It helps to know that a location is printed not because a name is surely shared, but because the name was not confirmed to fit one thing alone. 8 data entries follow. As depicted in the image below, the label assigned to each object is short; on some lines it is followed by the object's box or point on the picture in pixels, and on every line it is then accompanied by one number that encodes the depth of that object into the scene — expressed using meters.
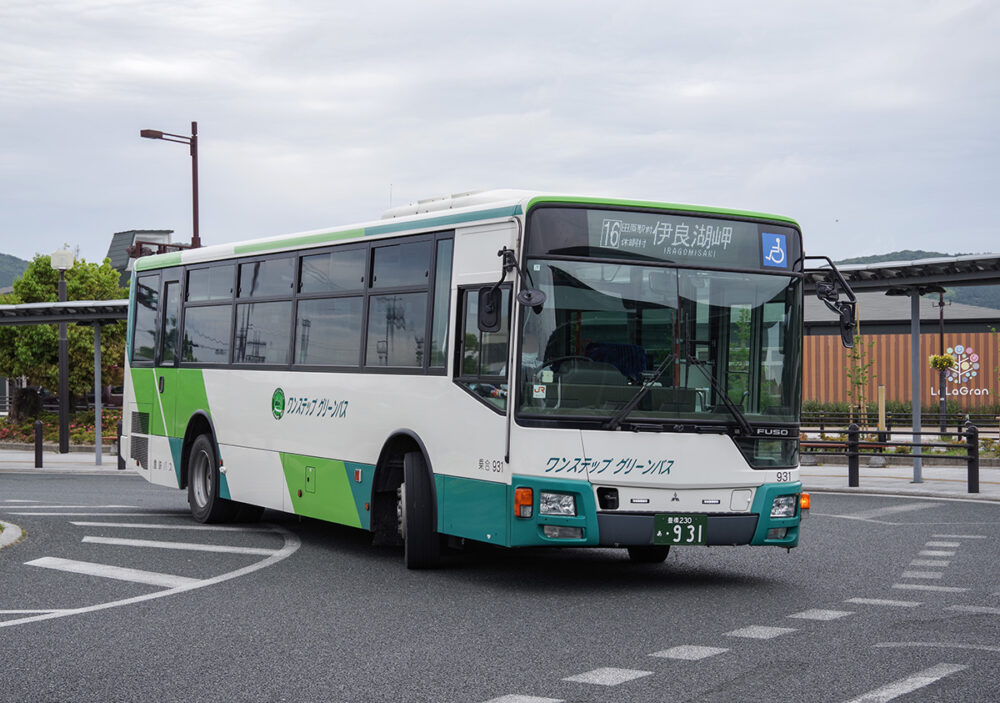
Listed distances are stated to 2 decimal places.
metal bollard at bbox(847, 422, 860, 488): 21.78
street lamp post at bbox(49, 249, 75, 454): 32.00
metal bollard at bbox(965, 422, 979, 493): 20.17
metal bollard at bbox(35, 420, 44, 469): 27.12
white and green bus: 9.86
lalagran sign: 49.50
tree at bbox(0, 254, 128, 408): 36.75
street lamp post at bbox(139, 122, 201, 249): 30.67
